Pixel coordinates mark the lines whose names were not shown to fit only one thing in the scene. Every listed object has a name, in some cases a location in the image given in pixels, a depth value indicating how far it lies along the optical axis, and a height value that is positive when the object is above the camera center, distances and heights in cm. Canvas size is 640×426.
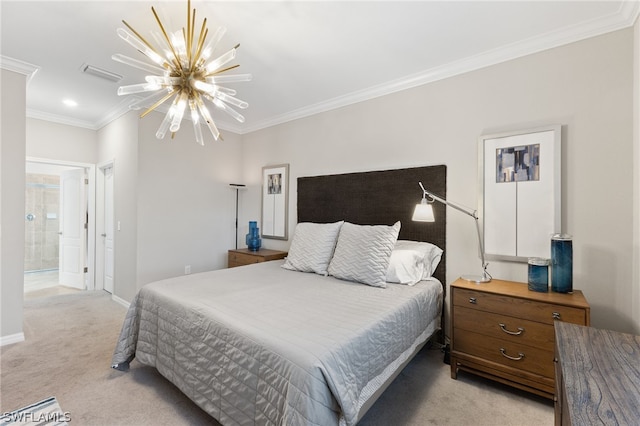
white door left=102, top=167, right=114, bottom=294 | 438 -31
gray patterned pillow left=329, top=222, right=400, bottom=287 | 238 -36
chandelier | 176 +88
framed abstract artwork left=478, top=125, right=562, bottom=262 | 220 +18
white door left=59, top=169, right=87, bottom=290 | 473 -31
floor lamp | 448 +40
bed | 126 -59
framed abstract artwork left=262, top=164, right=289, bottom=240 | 404 +15
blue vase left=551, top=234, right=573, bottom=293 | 197 -34
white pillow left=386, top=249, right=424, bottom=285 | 241 -45
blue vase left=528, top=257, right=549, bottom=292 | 202 -42
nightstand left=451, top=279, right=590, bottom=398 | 183 -78
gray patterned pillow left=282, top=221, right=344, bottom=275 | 281 -36
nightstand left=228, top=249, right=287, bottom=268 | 372 -58
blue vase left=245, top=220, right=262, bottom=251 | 413 -37
